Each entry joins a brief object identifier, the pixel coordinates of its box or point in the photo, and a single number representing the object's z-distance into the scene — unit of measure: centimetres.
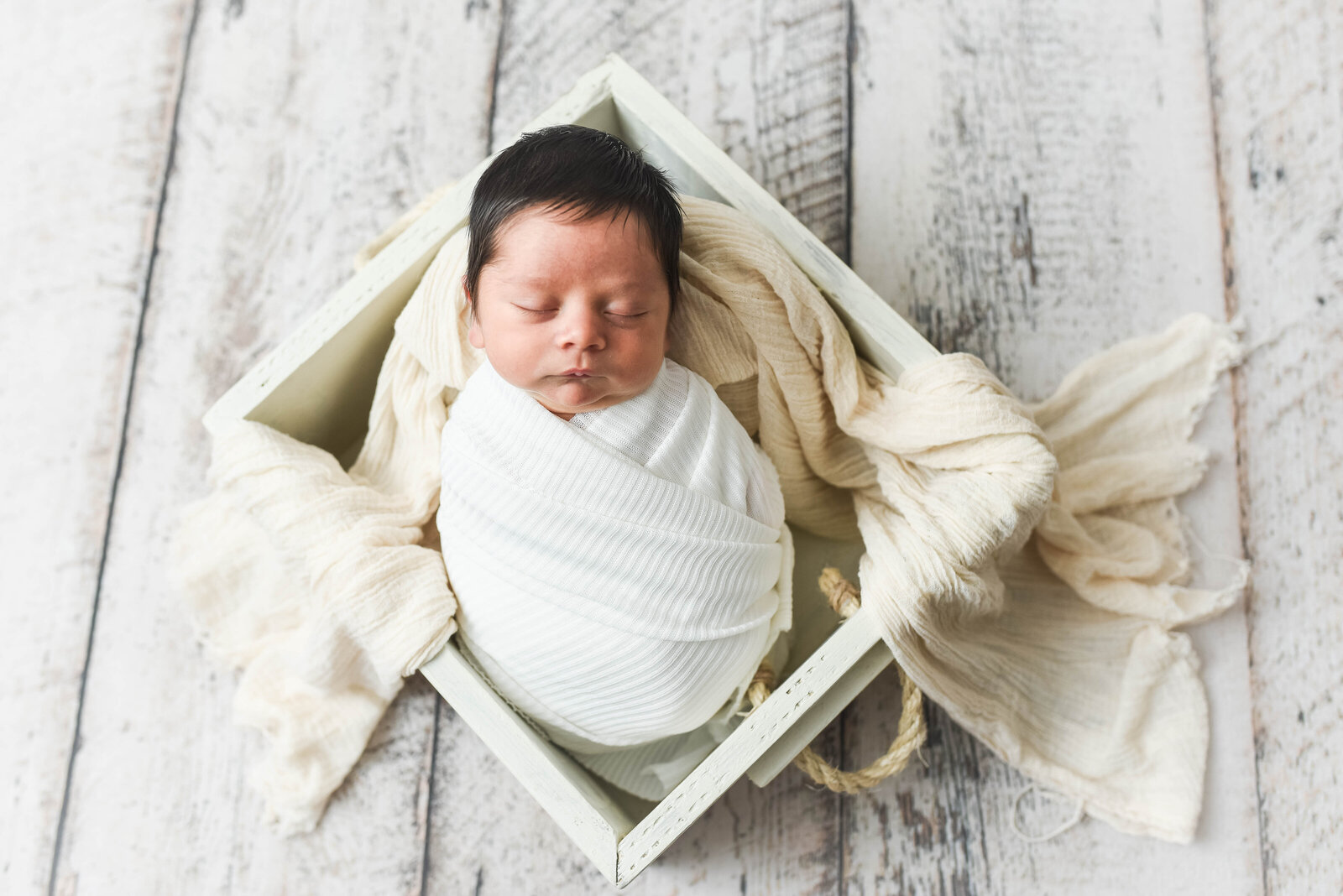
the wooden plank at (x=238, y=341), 102
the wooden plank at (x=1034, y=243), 99
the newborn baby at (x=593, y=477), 73
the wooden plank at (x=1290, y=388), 99
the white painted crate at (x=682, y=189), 76
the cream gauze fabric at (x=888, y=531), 82
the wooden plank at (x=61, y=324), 105
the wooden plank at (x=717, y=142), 100
